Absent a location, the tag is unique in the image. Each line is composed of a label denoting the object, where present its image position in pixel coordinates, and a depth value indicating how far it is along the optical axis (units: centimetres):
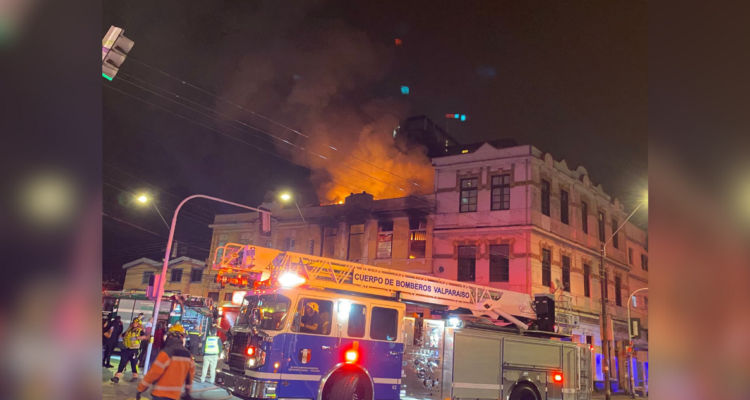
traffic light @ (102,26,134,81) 670
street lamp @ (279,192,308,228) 2590
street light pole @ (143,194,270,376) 1290
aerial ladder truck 738
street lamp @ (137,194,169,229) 1918
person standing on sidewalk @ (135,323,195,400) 493
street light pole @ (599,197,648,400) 1666
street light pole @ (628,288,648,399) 2330
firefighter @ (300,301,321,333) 761
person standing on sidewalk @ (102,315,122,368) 1238
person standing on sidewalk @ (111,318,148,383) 1111
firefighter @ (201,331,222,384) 1088
